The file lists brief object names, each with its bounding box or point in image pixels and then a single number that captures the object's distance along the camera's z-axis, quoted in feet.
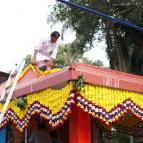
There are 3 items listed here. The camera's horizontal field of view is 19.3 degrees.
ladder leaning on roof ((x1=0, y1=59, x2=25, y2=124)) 26.15
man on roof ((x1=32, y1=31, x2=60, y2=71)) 30.71
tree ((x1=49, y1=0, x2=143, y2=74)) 63.21
